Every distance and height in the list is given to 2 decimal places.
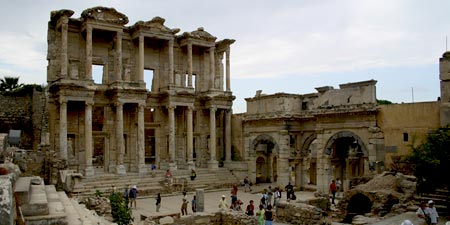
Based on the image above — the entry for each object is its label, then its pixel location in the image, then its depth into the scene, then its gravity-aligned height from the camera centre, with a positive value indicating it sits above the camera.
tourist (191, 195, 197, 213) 19.19 -2.72
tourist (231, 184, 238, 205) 20.79 -2.52
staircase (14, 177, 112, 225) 7.45 -1.23
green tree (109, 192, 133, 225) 14.52 -2.30
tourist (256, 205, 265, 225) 15.92 -2.69
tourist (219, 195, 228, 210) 17.44 -2.46
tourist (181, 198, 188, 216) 18.38 -2.72
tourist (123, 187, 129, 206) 20.42 -2.40
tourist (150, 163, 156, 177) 27.62 -1.70
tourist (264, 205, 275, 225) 14.83 -2.50
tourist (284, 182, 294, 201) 22.87 -2.52
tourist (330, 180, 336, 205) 21.88 -2.32
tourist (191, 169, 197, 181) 28.08 -2.04
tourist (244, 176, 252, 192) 28.08 -2.66
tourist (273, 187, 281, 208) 20.87 -2.53
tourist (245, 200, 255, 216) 17.92 -2.72
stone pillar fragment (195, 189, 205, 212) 19.08 -2.45
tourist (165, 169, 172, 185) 26.37 -2.06
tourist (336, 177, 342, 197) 24.45 -2.53
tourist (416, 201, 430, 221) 14.43 -2.31
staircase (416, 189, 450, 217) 16.14 -2.21
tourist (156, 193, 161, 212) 19.67 -2.70
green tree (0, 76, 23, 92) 39.25 +5.22
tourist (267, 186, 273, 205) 20.30 -2.51
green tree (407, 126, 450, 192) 15.82 -0.76
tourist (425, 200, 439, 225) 14.08 -2.28
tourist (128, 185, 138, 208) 20.89 -2.39
